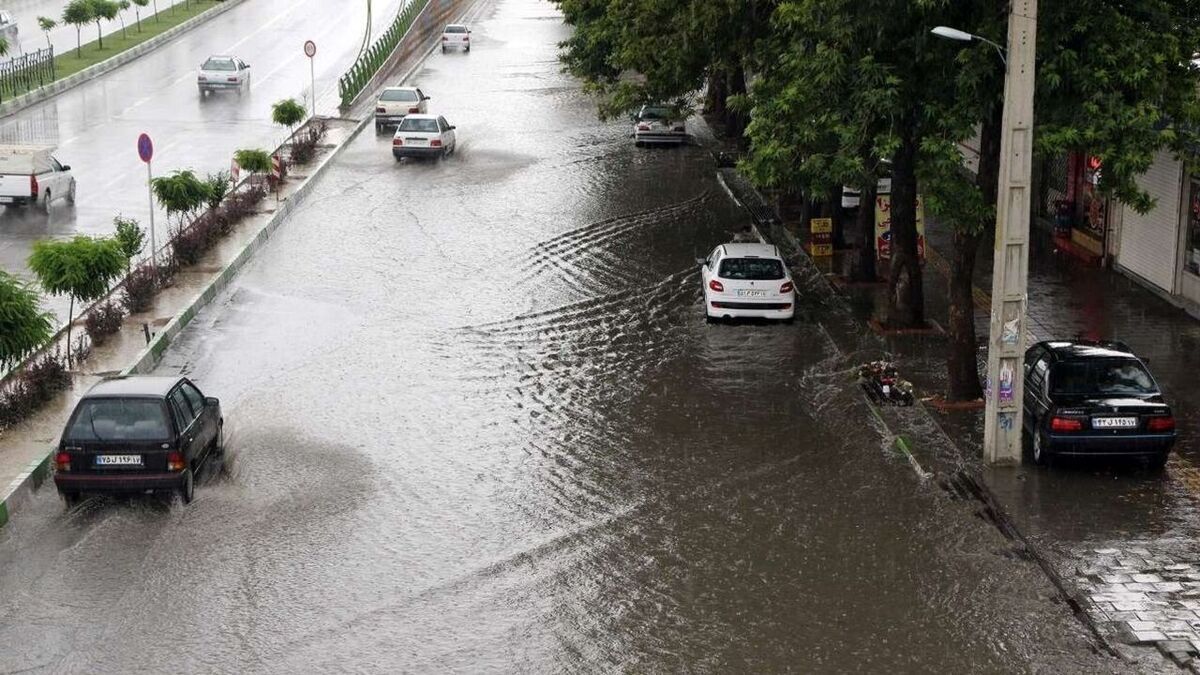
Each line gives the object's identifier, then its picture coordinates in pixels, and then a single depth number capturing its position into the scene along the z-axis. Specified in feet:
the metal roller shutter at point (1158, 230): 88.58
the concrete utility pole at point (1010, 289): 60.59
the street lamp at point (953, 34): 58.75
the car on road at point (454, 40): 226.81
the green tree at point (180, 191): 103.76
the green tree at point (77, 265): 75.72
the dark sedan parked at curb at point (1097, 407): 59.36
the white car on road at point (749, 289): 85.71
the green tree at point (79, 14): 203.41
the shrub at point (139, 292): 88.15
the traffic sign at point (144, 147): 98.43
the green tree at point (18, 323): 63.93
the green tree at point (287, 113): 153.58
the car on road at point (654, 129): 151.23
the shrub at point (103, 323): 81.35
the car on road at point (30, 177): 114.32
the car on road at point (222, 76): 179.11
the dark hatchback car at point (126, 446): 55.88
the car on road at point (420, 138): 143.54
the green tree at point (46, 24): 205.26
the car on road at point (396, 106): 163.22
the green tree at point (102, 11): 208.95
